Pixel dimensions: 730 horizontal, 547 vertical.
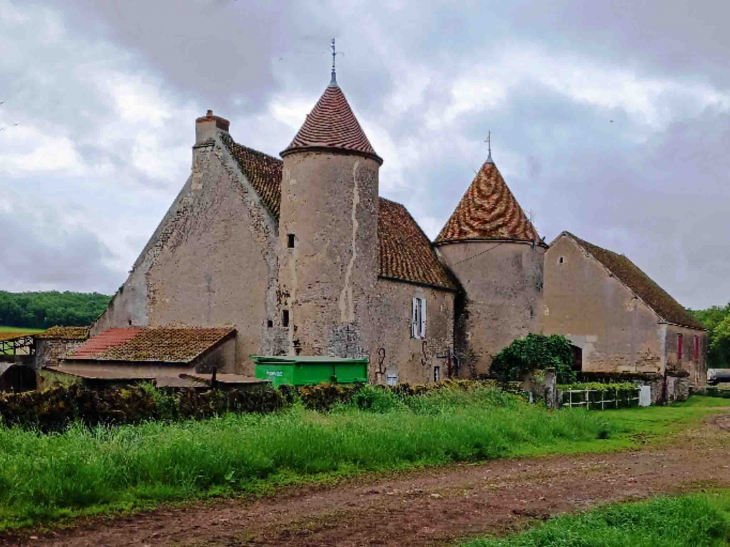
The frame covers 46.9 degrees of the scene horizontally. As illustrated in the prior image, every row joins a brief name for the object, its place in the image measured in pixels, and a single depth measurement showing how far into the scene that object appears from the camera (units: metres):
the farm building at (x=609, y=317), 39.97
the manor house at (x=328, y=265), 25.55
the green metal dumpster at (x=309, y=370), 21.11
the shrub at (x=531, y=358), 30.75
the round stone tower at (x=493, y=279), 31.86
